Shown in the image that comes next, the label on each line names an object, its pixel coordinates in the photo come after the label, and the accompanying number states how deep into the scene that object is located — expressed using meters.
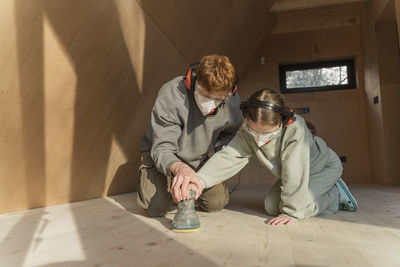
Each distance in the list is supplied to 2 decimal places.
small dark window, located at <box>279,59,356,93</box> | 5.07
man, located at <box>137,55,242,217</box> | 1.62
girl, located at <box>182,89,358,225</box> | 1.57
